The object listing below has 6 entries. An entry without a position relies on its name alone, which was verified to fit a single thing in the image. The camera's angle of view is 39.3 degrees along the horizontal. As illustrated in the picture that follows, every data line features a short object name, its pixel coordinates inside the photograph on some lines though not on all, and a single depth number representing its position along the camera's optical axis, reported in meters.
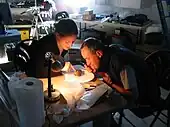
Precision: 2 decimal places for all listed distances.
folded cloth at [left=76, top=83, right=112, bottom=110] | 1.60
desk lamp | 1.56
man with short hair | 1.78
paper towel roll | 1.26
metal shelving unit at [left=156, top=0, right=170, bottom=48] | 3.64
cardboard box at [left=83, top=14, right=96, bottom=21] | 4.36
